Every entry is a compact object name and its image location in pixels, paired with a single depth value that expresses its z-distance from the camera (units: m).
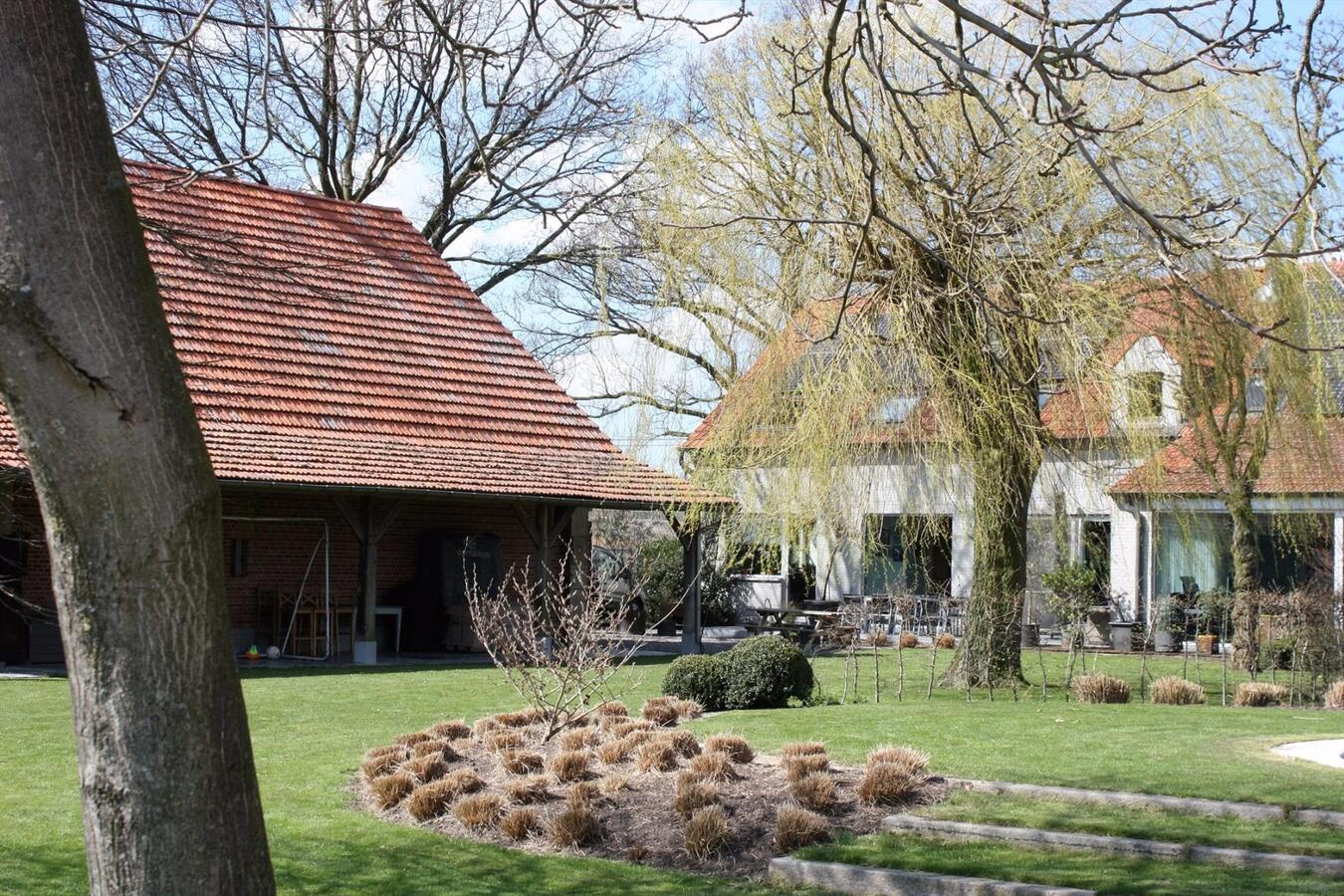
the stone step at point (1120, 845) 7.19
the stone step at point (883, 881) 6.80
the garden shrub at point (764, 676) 14.14
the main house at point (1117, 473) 14.91
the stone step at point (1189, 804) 8.33
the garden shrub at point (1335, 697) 15.30
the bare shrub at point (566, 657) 10.84
